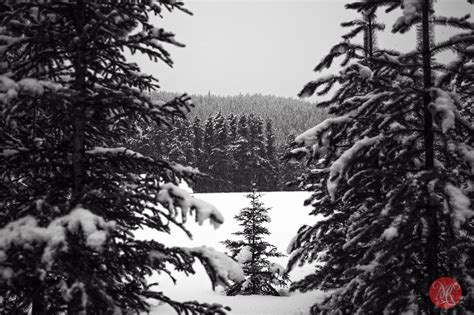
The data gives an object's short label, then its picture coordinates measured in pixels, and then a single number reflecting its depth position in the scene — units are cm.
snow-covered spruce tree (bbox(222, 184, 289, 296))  1509
